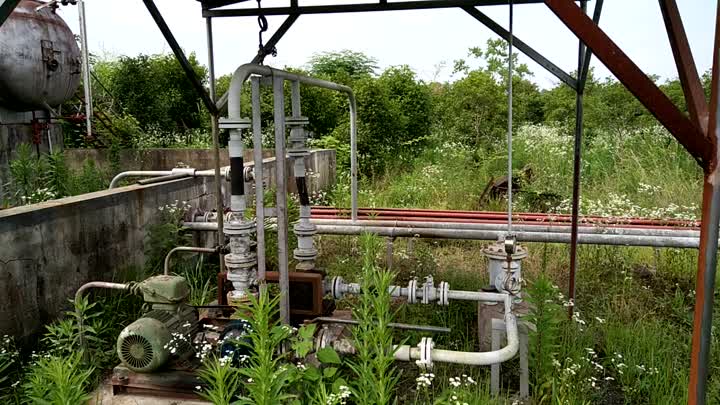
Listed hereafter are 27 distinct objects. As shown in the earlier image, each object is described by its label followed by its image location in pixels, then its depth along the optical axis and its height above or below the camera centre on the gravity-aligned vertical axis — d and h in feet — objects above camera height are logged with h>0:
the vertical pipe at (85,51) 29.58 +5.99
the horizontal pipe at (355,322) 10.95 -3.35
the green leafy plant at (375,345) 8.61 -3.00
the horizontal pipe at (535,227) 15.30 -1.96
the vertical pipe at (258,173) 10.29 -0.21
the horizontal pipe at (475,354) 9.50 -3.41
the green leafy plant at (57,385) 8.34 -3.48
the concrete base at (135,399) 10.92 -4.74
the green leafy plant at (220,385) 8.33 -3.40
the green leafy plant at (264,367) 8.21 -3.12
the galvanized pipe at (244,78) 9.95 +1.63
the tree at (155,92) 43.96 +5.74
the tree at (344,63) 69.31 +12.58
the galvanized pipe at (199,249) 15.09 -2.42
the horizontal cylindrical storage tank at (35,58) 29.40 +5.87
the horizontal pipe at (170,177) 19.40 -0.52
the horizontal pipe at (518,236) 14.97 -2.13
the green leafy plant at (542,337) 10.45 -3.45
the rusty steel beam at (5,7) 7.36 +2.11
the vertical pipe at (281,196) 10.44 -0.65
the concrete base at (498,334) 10.80 -3.70
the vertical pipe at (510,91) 10.16 +1.29
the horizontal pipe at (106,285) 12.10 -2.72
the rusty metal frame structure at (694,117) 6.51 +0.50
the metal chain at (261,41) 13.58 +3.00
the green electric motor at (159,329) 11.04 -3.40
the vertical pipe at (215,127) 14.37 +0.97
